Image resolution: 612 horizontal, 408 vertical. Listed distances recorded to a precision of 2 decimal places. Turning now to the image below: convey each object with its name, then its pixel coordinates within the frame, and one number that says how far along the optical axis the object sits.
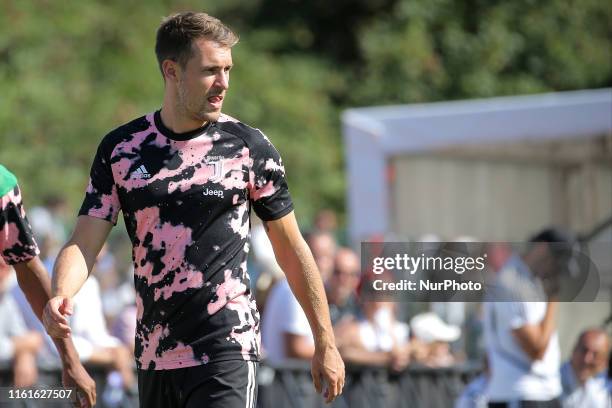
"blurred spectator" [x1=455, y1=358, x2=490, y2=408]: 16.39
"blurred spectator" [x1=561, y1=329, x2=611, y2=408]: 15.73
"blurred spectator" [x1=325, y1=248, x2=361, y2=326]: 18.80
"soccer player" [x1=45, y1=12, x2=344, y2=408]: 9.39
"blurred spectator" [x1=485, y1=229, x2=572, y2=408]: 13.95
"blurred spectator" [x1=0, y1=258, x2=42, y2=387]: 17.17
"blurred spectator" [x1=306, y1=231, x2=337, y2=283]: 20.00
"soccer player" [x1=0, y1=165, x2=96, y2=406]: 10.51
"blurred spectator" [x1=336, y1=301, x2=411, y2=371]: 18.48
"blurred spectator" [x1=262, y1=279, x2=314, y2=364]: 18.00
